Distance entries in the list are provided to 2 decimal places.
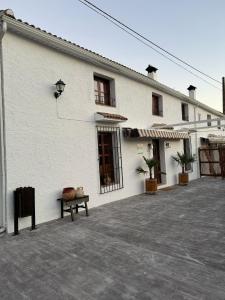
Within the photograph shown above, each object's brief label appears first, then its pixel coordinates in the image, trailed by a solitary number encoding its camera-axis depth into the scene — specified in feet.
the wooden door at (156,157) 45.80
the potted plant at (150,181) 38.55
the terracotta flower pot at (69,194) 25.31
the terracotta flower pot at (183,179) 48.11
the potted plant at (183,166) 47.98
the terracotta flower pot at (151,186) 38.75
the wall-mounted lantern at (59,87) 26.16
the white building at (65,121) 22.71
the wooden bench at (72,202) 24.99
